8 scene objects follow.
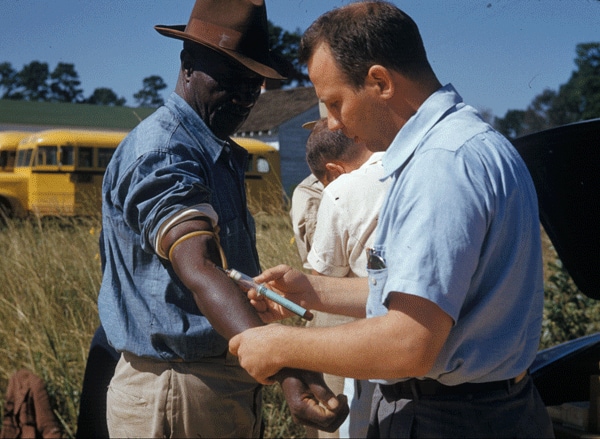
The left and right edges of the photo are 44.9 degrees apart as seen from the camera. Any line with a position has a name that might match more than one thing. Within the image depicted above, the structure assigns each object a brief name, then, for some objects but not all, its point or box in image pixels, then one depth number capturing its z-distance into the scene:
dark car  2.92
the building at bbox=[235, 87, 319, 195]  32.69
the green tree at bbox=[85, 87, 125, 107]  49.68
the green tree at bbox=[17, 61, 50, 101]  43.67
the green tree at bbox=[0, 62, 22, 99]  40.69
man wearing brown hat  2.35
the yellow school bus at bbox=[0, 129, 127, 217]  17.25
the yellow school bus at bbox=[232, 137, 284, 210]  18.31
